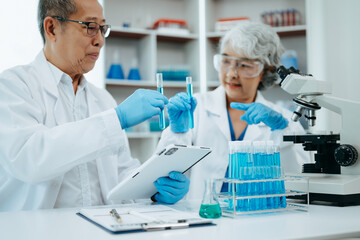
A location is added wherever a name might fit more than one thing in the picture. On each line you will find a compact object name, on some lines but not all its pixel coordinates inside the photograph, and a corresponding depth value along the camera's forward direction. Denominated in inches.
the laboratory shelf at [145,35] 143.6
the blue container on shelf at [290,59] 147.0
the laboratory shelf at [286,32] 145.1
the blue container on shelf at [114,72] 144.3
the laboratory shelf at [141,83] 142.2
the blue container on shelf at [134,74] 147.2
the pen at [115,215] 40.1
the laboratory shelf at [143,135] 142.2
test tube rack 45.2
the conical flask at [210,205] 43.7
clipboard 38.4
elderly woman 84.6
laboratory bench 36.5
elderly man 52.3
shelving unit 149.2
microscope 54.2
